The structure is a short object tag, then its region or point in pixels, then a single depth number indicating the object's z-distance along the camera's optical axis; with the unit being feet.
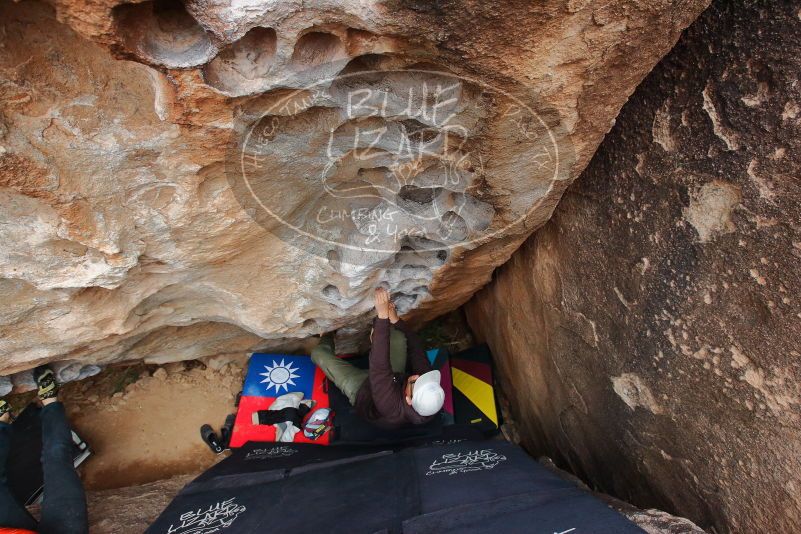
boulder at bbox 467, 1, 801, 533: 3.85
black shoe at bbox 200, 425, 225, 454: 9.69
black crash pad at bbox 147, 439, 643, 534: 4.78
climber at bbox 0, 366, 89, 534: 6.40
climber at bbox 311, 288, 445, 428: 7.07
